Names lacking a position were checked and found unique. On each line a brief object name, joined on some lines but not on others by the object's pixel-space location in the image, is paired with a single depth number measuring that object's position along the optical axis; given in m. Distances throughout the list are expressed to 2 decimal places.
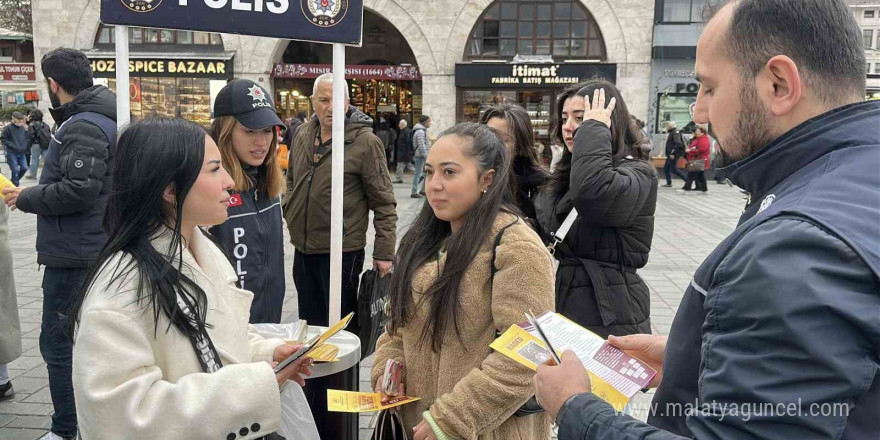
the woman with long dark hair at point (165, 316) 1.56
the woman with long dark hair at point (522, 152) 3.56
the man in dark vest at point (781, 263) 0.97
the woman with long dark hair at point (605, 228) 2.82
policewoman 3.21
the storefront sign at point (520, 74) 19.62
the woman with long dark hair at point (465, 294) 2.05
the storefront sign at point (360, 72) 20.66
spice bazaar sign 19.81
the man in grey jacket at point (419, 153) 15.11
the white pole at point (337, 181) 3.38
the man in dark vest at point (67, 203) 3.25
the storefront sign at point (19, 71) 27.94
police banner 2.99
